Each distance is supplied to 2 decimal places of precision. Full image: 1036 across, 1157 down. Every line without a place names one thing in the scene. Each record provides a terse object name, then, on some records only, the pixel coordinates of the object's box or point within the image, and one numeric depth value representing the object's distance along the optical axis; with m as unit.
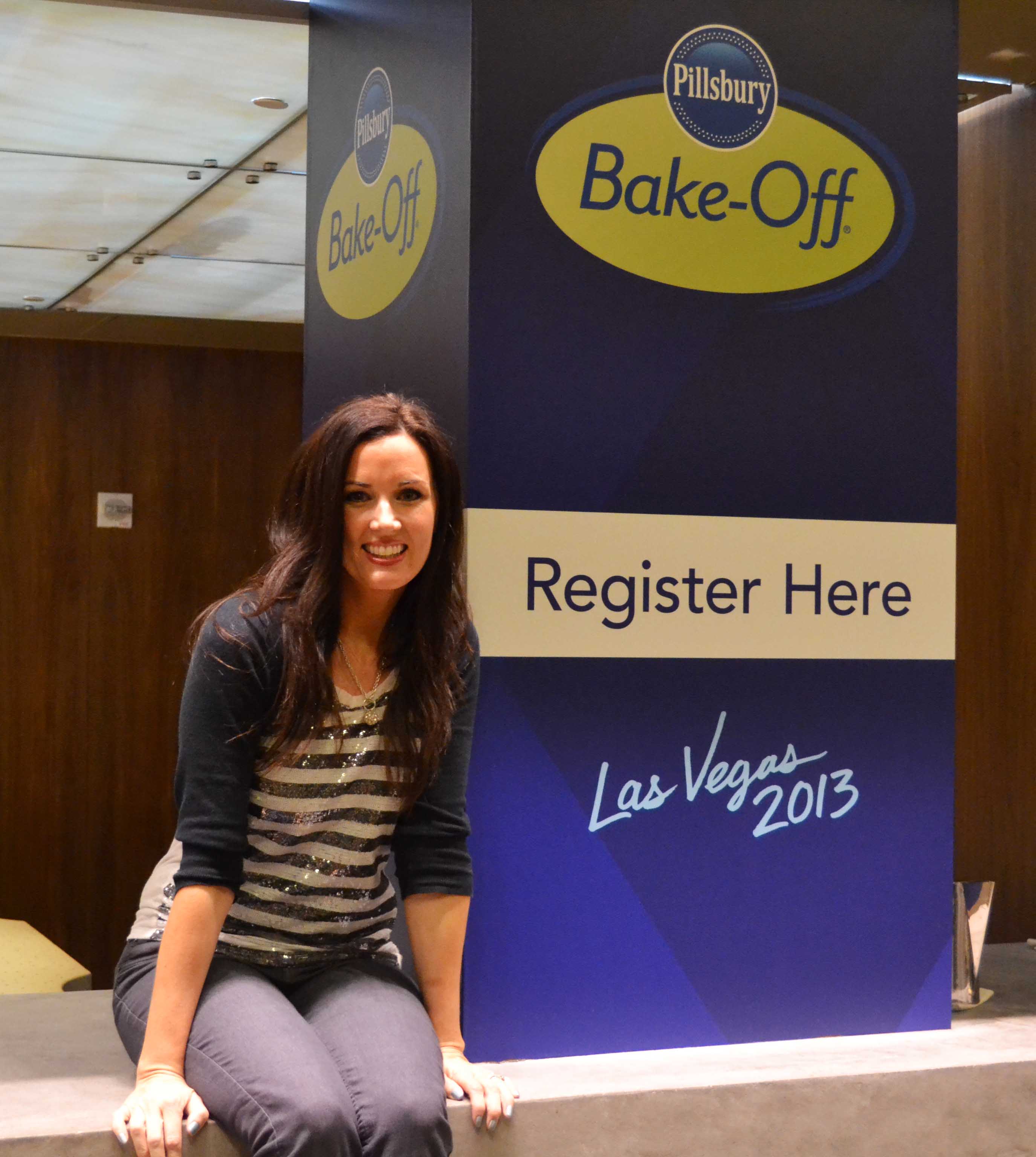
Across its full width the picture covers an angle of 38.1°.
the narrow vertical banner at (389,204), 2.39
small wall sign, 6.77
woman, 2.02
